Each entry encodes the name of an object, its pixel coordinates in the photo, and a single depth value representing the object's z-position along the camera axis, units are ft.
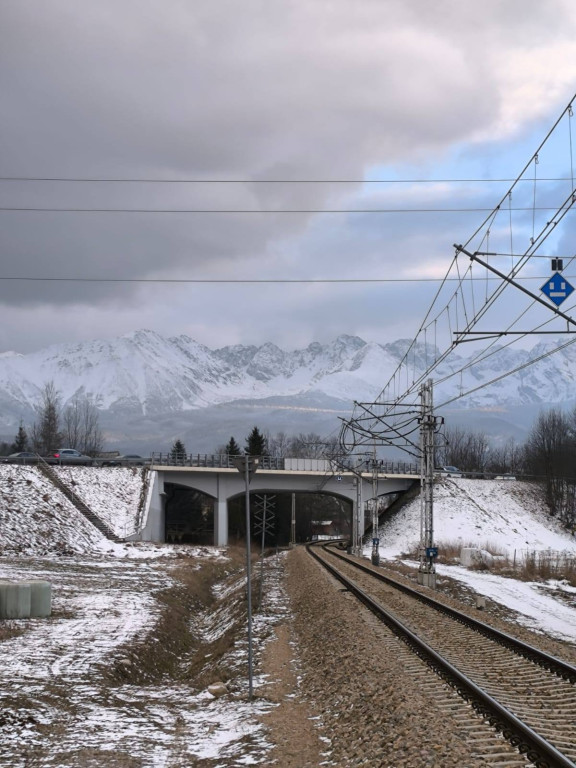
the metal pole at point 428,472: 123.75
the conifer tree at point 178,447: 462.60
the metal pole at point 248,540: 52.34
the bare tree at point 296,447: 632.96
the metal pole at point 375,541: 178.81
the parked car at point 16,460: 252.01
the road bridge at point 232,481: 285.02
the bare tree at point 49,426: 468.34
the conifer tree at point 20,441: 449.48
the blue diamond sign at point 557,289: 65.31
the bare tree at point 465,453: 518.78
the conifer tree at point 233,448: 411.70
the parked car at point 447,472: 342.27
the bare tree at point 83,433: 552.82
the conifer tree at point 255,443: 390.21
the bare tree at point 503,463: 494.30
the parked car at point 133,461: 290.15
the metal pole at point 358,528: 231.91
